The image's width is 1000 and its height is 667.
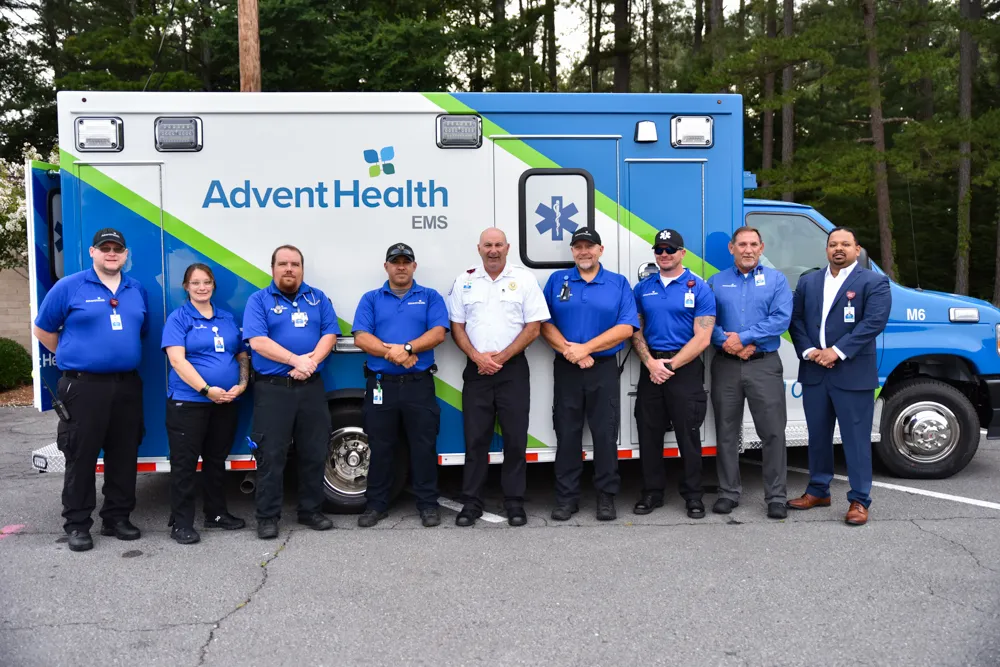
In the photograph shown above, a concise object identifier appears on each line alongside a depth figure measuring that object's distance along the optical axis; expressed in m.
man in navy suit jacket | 5.16
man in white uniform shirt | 5.13
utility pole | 8.42
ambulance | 5.15
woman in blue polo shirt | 4.88
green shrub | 11.96
